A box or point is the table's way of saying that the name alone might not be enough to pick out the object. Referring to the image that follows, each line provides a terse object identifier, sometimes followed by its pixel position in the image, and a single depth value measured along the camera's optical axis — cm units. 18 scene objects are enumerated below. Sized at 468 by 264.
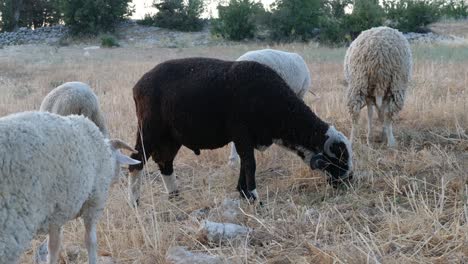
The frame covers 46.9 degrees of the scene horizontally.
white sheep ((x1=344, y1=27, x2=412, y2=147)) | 751
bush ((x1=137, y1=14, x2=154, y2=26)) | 4947
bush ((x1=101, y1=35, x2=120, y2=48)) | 3750
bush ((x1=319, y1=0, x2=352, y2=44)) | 3497
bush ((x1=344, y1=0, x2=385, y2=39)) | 3475
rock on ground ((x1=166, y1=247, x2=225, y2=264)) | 386
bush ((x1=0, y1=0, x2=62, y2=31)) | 5087
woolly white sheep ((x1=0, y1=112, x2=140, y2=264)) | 293
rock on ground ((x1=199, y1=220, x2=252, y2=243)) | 430
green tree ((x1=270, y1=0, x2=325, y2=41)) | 3869
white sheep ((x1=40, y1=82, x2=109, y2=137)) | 750
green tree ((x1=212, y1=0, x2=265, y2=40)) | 3994
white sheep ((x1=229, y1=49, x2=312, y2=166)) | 828
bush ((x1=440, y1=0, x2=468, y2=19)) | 5102
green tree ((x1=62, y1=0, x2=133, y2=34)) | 4612
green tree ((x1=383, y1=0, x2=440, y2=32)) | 3847
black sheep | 552
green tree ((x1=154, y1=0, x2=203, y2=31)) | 4800
